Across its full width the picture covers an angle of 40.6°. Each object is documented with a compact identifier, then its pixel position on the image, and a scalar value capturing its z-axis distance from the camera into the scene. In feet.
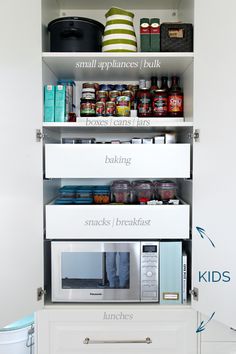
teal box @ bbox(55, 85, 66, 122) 4.53
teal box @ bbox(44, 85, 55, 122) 4.50
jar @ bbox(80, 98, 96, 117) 4.77
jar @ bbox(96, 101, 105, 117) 4.81
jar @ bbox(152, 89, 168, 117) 4.72
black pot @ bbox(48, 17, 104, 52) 4.49
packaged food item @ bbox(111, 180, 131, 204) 4.95
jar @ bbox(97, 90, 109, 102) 4.90
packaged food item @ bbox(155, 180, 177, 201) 4.89
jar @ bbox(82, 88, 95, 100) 4.83
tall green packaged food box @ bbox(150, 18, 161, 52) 4.56
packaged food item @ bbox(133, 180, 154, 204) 4.91
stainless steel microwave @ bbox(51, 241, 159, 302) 4.50
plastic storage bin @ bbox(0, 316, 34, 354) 5.21
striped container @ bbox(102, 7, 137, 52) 4.49
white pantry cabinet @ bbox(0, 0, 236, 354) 4.13
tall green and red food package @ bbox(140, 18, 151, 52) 4.58
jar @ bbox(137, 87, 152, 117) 4.81
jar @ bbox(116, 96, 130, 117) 4.71
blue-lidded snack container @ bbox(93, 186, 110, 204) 4.87
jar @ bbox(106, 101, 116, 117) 4.80
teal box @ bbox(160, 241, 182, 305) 4.51
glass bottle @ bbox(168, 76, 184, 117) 4.72
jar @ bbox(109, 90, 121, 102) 4.90
